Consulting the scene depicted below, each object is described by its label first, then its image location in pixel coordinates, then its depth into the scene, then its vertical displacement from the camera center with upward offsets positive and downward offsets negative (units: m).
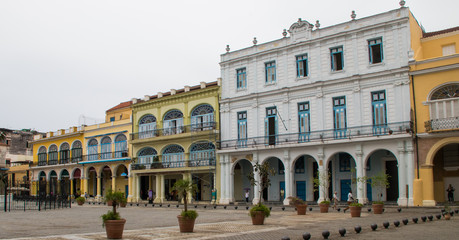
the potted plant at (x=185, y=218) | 15.08 -1.72
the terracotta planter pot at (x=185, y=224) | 15.08 -1.91
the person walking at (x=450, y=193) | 28.35 -2.03
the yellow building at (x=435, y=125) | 27.22 +2.02
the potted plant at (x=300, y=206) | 23.39 -2.18
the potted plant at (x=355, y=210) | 21.34 -2.20
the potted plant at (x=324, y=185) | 25.03 -1.46
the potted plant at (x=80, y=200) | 39.50 -2.91
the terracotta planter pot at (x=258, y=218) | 17.38 -2.03
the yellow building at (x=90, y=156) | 47.31 +1.04
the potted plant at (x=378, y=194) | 23.03 -2.01
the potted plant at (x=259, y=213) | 17.38 -1.85
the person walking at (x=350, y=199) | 25.99 -2.09
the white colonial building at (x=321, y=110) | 29.55 +3.56
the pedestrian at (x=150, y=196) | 40.26 -2.73
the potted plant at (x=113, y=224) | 13.34 -1.67
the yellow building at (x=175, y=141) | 38.94 +2.03
